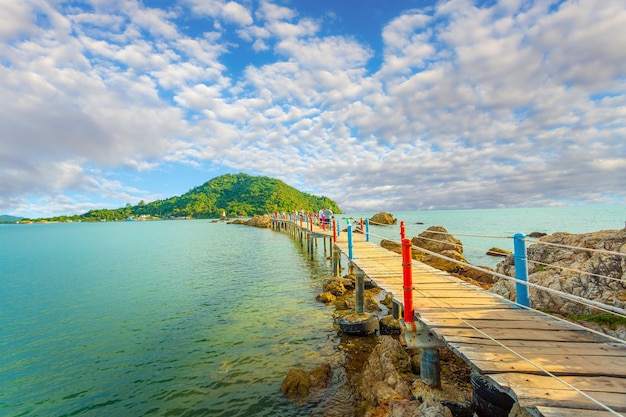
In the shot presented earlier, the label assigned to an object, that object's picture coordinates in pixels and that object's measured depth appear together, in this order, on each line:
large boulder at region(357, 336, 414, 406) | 6.22
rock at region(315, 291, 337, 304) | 14.96
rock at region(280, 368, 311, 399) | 7.48
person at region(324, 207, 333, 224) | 26.92
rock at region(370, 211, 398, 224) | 60.94
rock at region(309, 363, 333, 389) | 7.77
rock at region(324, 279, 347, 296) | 16.11
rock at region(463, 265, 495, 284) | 16.88
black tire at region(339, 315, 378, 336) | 10.73
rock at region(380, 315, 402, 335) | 10.43
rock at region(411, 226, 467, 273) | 19.55
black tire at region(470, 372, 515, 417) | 4.66
